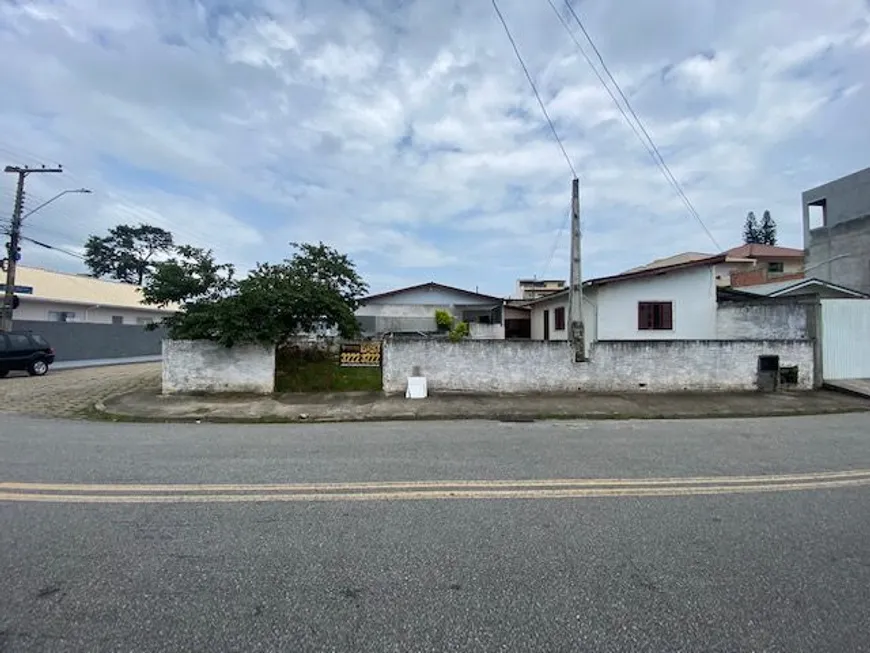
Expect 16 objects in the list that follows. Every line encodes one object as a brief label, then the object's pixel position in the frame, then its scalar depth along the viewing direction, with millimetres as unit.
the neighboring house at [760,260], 41562
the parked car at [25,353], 17156
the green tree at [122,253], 54781
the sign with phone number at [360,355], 15172
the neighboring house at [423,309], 26297
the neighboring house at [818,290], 20031
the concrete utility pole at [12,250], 19906
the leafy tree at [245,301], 13086
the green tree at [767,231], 72438
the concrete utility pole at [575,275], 14141
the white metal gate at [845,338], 15148
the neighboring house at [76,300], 25094
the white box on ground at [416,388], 12680
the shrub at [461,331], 19667
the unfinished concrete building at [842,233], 26406
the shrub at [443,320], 25312
